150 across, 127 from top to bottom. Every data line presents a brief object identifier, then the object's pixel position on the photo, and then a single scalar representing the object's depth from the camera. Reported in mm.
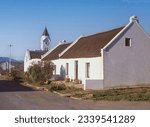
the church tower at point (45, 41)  64688
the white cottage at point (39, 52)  54712
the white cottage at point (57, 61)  38666
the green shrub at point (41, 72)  34062
